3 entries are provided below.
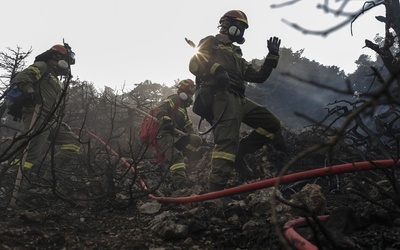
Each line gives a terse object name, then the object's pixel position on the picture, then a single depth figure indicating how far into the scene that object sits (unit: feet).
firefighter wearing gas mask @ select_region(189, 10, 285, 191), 10.76
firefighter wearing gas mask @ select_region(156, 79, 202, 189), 14.90
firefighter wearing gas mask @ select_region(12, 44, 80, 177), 13.23
